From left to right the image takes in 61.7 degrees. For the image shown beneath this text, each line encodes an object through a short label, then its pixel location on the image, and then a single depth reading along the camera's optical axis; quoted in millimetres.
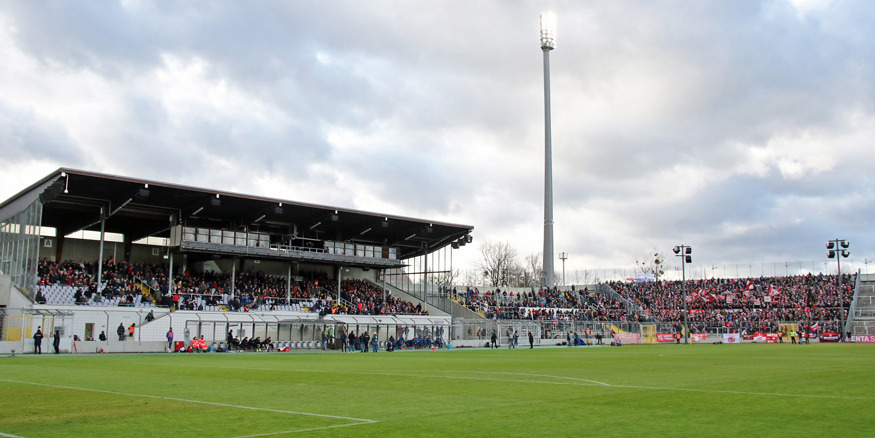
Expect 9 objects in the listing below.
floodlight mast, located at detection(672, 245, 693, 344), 64625
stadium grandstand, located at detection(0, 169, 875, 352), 50906
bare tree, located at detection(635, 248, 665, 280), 121938
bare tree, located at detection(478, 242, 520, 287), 133875
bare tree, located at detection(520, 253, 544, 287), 136738
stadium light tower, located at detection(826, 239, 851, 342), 62656
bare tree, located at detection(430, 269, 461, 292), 127225
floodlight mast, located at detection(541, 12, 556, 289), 94000
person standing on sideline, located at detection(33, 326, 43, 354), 39531
